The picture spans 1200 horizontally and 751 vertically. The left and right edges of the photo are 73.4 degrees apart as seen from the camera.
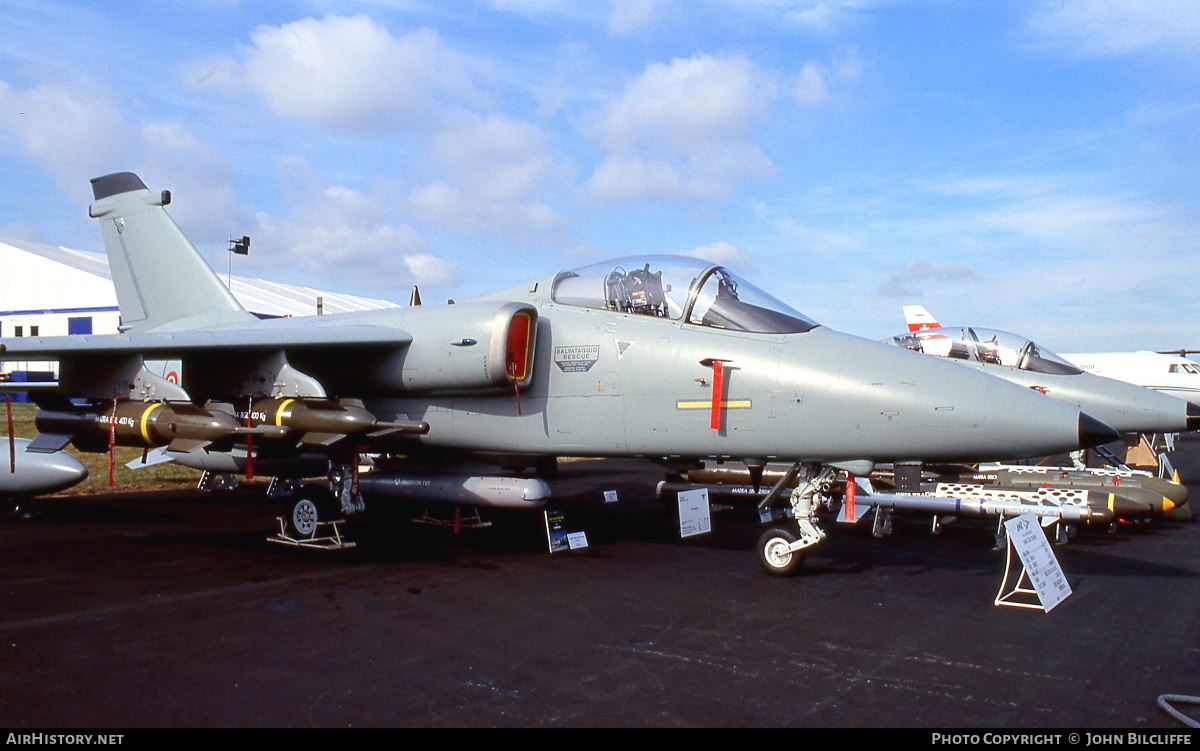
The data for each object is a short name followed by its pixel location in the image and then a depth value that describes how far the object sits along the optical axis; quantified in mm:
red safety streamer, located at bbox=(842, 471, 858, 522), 7044
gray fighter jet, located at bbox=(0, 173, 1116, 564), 6500
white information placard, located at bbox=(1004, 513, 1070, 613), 6180
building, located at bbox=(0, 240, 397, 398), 32156
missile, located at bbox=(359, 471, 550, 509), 8188
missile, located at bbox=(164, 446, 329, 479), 10078
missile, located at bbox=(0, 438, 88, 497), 9742
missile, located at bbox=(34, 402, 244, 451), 7590
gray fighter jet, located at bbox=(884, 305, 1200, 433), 11000
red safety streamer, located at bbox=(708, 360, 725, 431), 7004
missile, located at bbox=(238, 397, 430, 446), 7516
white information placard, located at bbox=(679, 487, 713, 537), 8320
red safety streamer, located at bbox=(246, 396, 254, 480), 7800
